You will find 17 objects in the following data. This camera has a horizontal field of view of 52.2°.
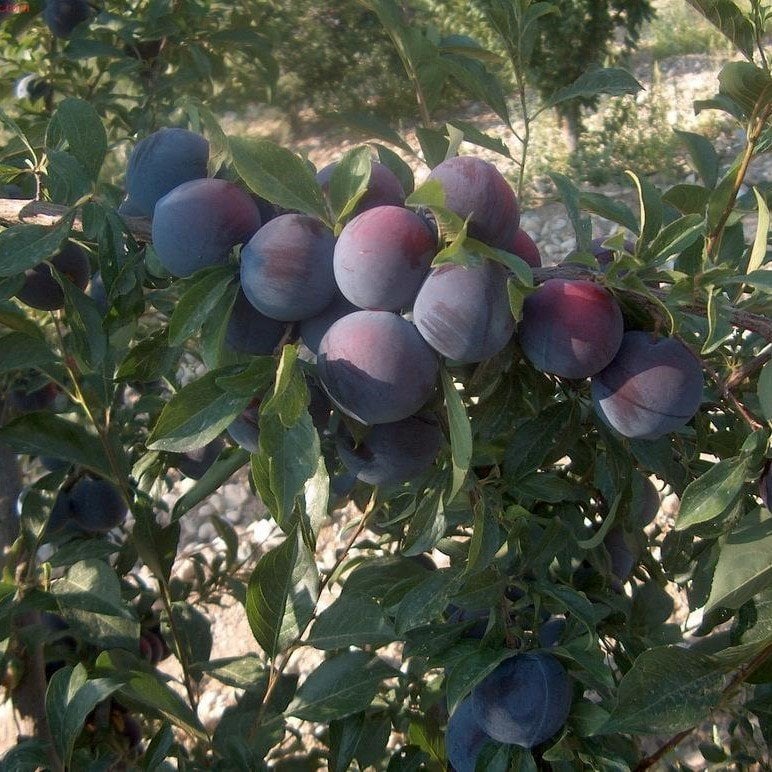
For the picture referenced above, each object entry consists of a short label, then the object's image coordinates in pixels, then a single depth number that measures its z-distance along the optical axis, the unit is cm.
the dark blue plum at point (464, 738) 73
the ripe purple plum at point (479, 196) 46
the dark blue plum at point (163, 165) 58
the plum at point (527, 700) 64
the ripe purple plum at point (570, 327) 48
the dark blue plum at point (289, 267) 48
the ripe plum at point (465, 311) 46
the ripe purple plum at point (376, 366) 46
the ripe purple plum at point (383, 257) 46
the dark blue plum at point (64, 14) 130
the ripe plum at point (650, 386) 51
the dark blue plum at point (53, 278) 69
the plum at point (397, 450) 54
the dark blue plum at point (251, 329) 55
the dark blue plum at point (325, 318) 53
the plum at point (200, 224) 51
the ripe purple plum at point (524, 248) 52
